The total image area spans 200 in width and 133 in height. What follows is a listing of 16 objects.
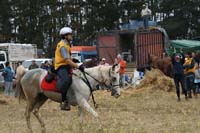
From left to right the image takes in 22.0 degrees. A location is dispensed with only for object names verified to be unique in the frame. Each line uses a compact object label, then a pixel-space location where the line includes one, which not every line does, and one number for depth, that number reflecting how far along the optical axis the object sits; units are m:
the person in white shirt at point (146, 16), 35.02
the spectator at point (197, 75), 21.20
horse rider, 10.44
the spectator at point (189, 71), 19.80
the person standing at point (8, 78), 24.05
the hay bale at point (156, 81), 23.09
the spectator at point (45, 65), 23.70
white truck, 33.97
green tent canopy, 30.36
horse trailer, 30.66
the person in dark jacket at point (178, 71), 19.05
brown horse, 25.89
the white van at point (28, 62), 30.66
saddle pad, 10.77
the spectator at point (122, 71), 24.89
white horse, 10.53
